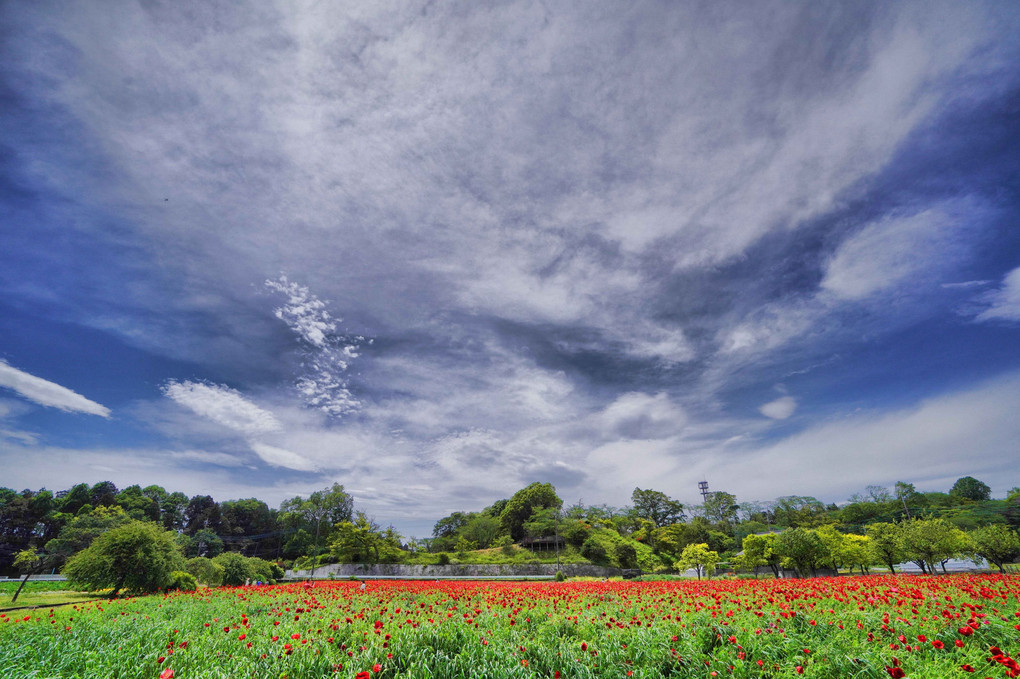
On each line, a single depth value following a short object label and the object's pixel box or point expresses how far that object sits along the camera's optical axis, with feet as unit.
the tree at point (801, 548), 103.55
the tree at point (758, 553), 116.88
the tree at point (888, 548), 103.50
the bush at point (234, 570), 103.39
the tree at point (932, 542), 96.07
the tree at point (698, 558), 122.01
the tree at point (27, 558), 97.76
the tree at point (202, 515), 248.52
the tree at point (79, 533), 149.58
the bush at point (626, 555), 165.07
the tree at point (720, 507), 266.16
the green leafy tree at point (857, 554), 104.12
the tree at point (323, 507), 226.79
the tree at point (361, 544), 159.53
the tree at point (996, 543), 96.58
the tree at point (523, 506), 219.82
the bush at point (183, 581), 86.53
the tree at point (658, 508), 248.52
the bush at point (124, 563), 77.25
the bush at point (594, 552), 168.24
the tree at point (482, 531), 207.62
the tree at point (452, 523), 232.94
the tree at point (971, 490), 280.92
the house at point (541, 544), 204.13
